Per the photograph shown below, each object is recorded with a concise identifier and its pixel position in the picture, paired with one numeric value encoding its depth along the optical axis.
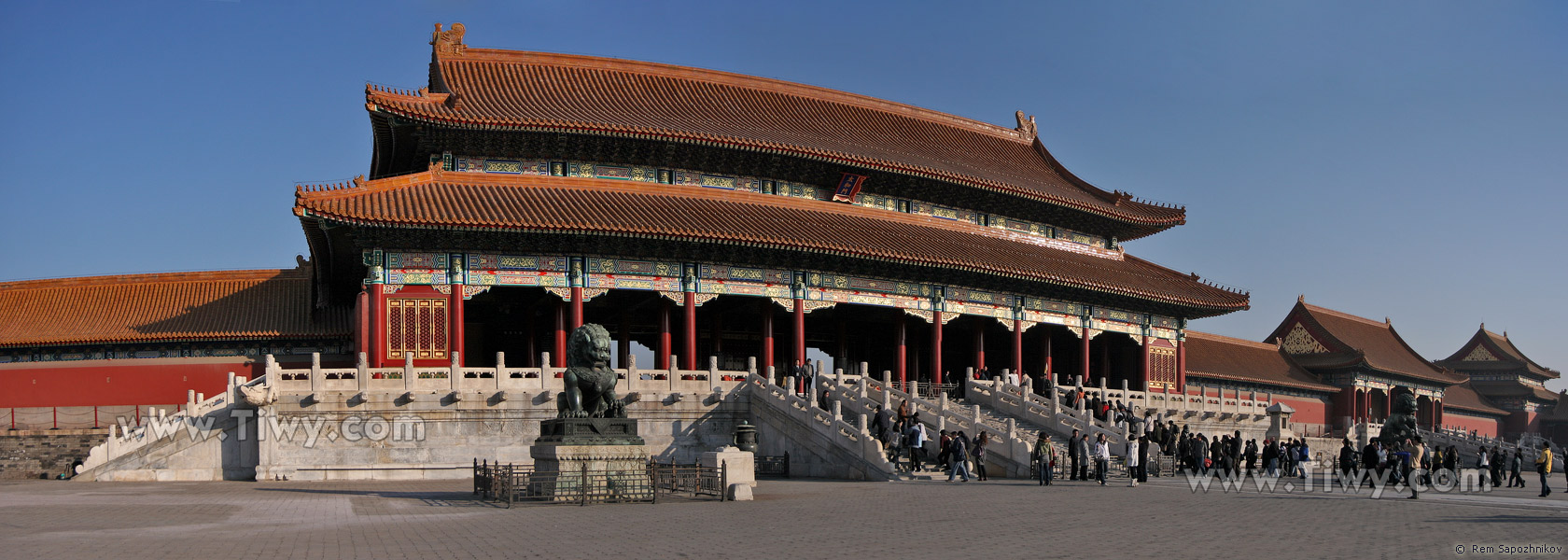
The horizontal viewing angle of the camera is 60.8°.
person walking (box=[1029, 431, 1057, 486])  25.06
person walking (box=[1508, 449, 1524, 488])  31.05
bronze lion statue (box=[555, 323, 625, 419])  21.00
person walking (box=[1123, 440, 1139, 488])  25.78
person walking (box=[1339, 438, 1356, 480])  28.48
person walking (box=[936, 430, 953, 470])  27.45
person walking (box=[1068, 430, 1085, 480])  26.62
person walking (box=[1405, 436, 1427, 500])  22.89
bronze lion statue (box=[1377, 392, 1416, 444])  27.19
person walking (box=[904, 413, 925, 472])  26.91
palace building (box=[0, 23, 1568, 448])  34.19
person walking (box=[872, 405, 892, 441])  28.32
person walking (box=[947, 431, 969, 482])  26.03
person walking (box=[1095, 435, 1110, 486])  25.56
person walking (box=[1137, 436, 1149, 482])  26.22
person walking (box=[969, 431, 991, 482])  26.59
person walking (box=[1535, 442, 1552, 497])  25.06
